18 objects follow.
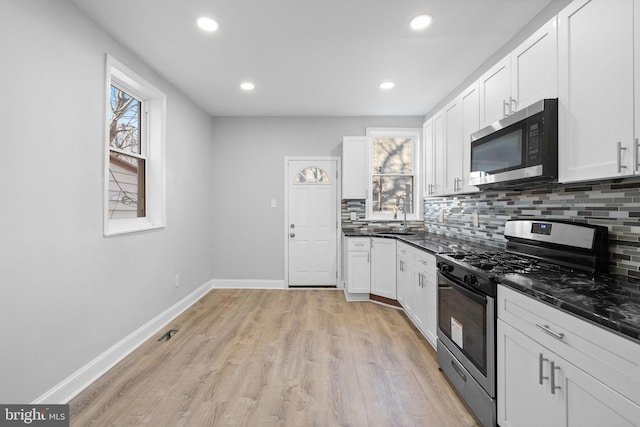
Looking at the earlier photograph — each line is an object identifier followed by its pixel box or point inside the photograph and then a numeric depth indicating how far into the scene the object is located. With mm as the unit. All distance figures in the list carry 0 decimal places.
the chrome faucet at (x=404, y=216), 4374
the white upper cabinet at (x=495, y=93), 2067
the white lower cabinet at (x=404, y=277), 3164
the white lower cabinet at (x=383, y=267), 3680
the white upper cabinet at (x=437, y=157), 3205
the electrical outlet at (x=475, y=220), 2979
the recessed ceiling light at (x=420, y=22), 2195
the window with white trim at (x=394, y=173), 4480
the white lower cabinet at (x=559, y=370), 929
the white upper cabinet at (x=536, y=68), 1633
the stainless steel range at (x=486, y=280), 1599
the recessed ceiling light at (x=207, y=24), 2219
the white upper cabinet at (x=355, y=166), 4305
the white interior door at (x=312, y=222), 4570
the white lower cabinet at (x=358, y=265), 3914
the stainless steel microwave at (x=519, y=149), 1632
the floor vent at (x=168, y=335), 2816
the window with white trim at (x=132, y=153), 2559
